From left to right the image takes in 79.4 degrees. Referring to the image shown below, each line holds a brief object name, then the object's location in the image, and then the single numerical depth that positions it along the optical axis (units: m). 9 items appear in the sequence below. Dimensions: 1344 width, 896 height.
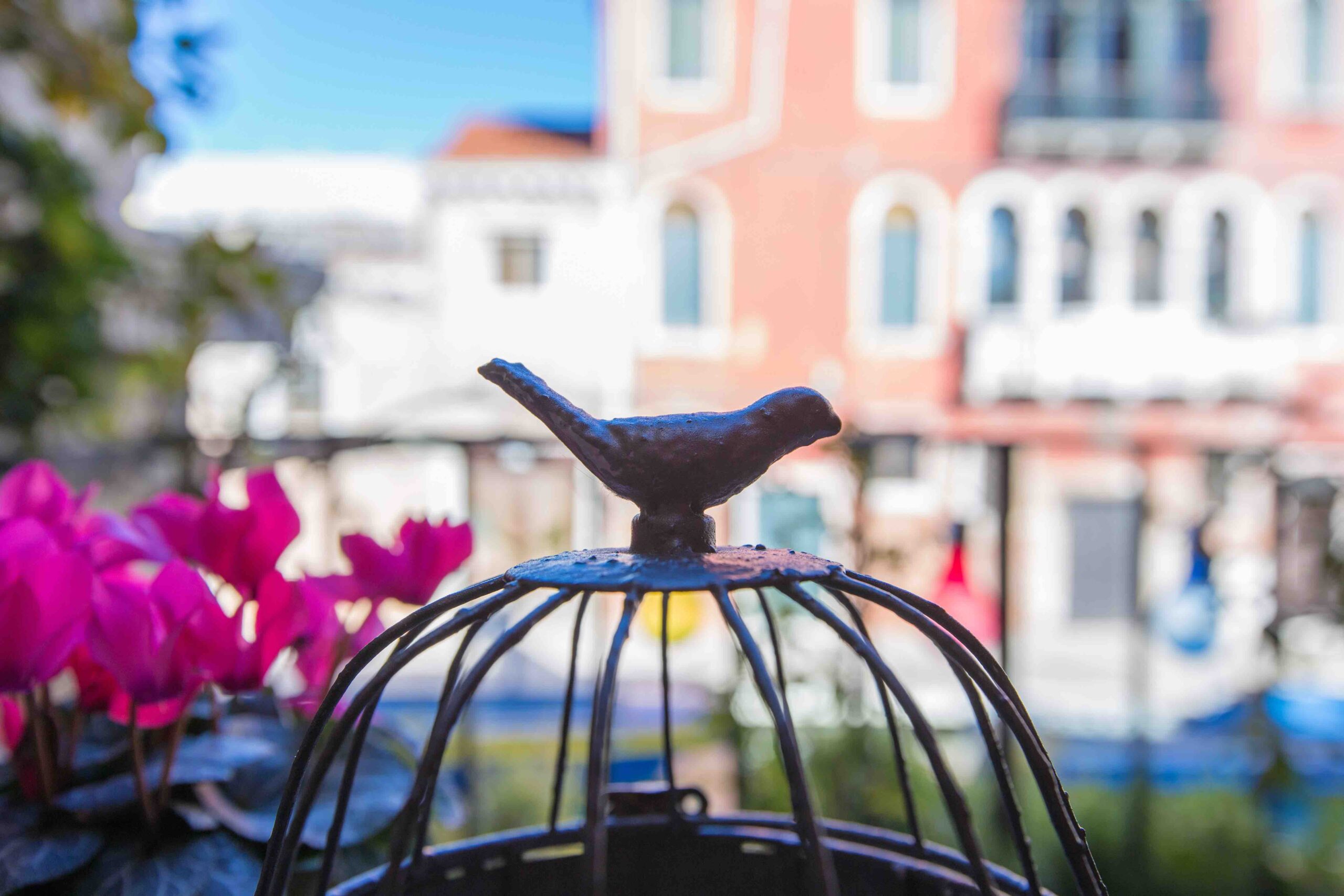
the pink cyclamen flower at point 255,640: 0.45
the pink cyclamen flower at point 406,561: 0.53
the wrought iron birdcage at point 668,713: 0.36
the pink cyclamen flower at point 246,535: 0.51
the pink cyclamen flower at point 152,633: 0.43
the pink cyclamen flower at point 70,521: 0.53
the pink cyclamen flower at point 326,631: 0.53
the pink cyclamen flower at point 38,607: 0.42
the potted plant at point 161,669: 0.43
